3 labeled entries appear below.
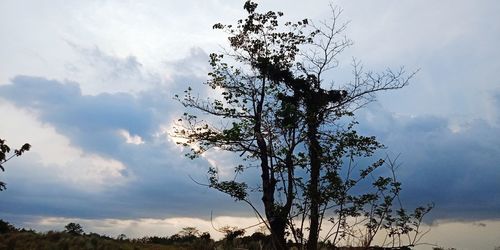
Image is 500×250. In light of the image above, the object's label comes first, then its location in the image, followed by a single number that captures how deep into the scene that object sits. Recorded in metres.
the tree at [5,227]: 21.91
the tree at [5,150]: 14.62
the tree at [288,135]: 12.88
